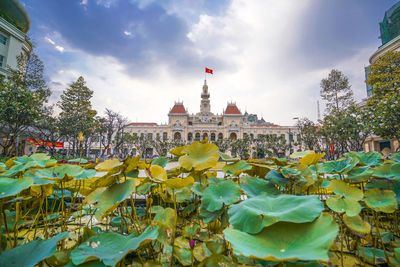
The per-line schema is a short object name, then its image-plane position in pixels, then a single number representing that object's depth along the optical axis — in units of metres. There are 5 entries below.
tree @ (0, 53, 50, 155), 10.91
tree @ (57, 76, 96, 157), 24.27
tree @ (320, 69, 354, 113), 21.31
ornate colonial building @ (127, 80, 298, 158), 50.22
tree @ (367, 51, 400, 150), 10.97
